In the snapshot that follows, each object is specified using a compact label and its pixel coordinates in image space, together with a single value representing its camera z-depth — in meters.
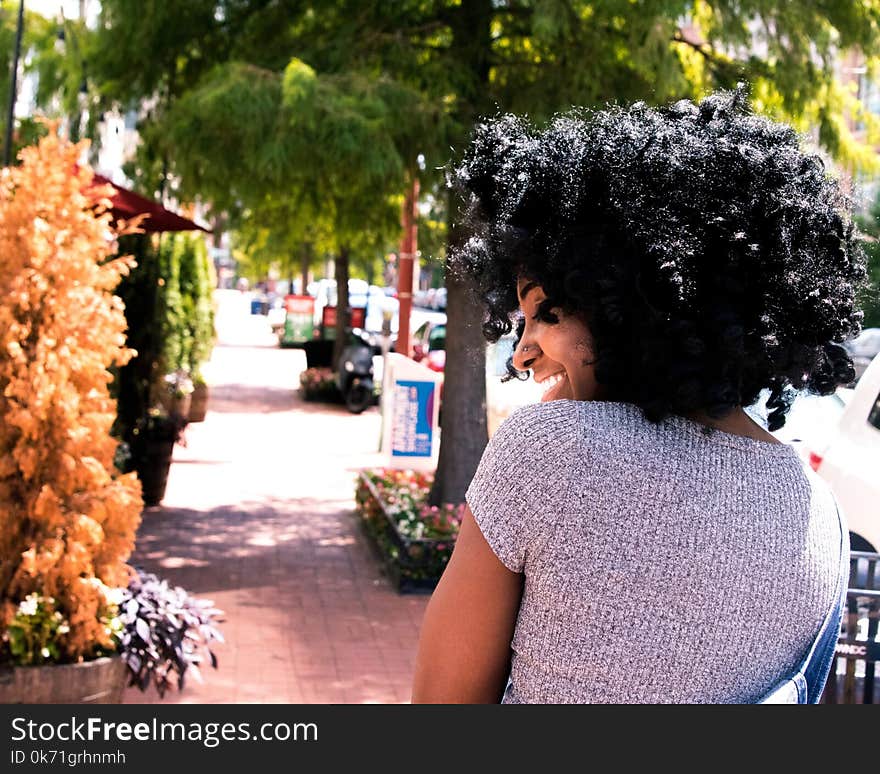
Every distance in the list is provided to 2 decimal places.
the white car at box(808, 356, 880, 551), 5.21
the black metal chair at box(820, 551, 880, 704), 3.34
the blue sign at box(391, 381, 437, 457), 11.09
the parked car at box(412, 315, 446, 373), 23.78
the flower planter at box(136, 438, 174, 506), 10.73
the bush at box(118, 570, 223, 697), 4.97
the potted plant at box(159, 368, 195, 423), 11.80
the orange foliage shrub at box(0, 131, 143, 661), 4.68
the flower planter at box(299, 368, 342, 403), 21.33
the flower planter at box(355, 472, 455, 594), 8.24
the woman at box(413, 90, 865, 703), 1.47
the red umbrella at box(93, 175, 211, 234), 7.42
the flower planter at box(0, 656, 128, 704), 4.58
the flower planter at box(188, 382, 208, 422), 16.56
